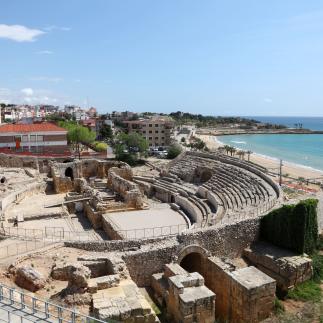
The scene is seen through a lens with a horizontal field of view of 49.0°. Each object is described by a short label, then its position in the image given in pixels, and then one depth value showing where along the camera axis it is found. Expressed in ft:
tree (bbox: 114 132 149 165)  161.48
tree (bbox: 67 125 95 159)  187.82
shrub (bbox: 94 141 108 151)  190.70
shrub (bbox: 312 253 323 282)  61.77
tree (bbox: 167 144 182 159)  182.82
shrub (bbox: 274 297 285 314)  53.58
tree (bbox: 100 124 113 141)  281.56
